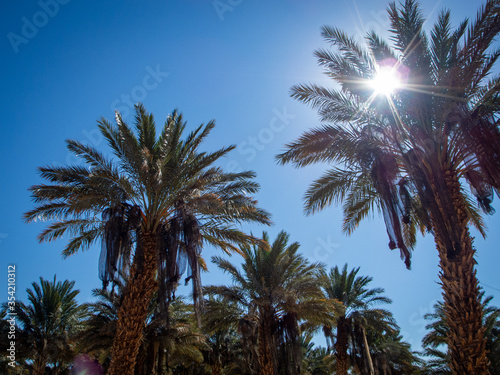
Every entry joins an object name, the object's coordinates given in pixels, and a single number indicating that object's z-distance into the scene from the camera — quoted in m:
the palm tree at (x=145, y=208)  8.90
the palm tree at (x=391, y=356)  23.25
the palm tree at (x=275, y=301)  13.98
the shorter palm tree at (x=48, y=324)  17.58
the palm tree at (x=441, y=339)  17.48
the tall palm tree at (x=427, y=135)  6.83
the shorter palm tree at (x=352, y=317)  17.98
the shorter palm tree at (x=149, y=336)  16.23
